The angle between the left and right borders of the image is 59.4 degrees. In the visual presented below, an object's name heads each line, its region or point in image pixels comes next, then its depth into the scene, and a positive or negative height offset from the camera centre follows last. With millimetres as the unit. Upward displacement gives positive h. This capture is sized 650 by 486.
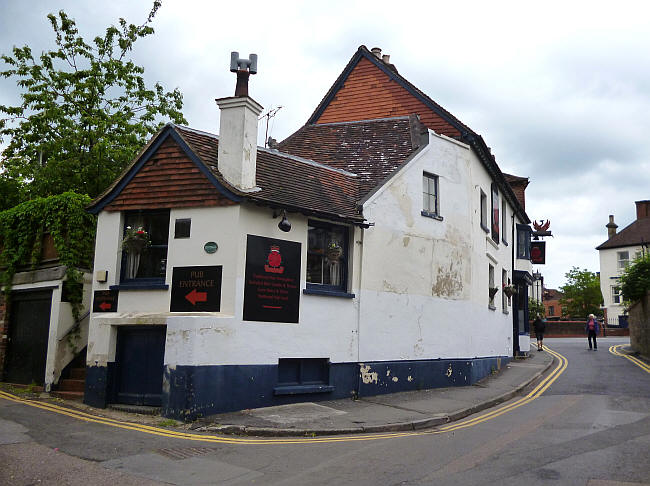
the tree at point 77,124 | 20062 +7291
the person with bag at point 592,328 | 28172 +168
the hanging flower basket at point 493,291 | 19383 +1279
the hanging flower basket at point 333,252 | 12867 +1634
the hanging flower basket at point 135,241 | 12047 +1667
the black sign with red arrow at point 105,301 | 12320 +400
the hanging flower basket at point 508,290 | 21875 +1499
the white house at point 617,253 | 59312 +8378
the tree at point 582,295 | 61906 +3942
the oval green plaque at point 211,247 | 11430 +1494
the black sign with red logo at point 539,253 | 32031 +4309
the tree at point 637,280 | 23850 +2216
